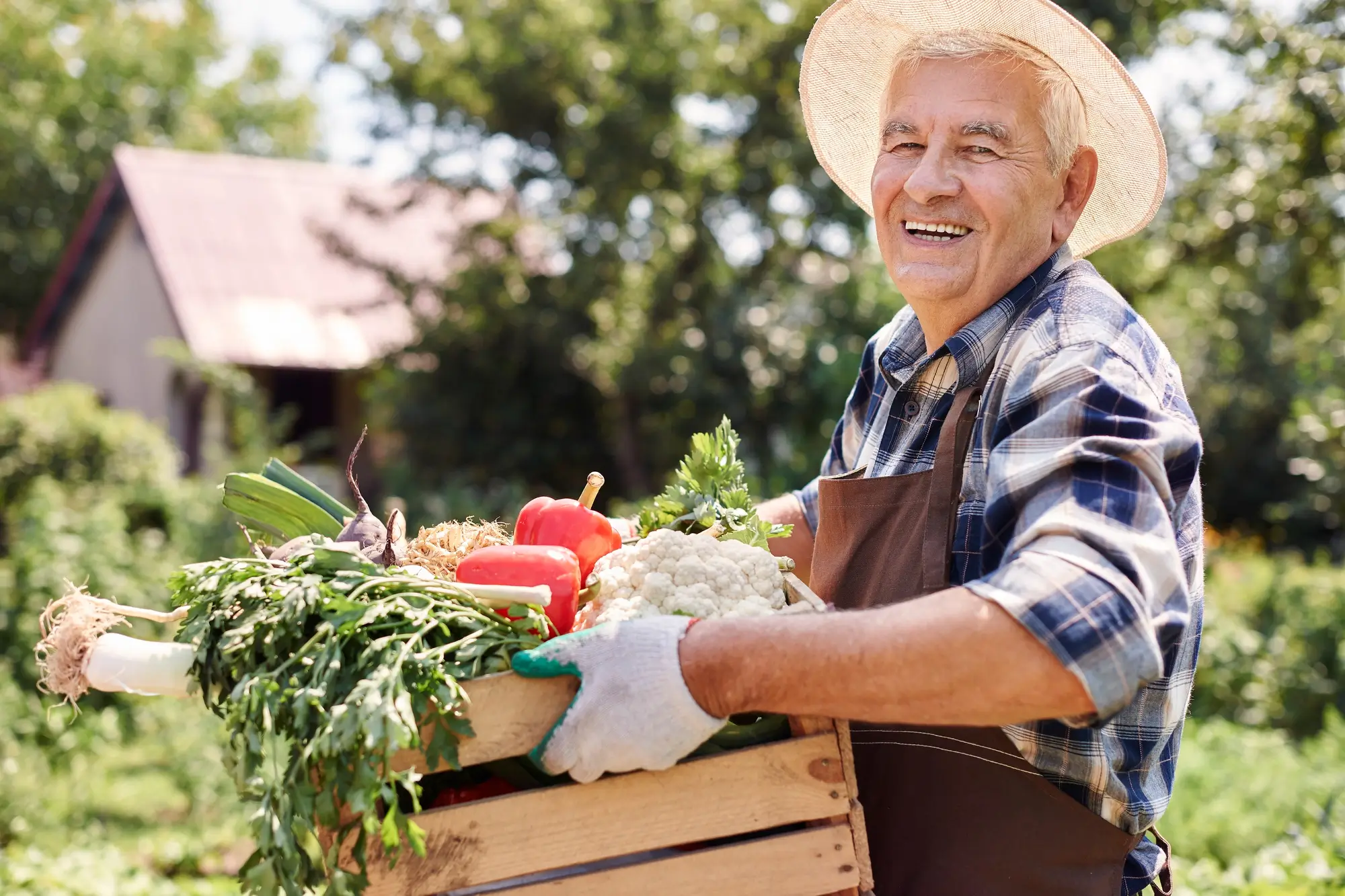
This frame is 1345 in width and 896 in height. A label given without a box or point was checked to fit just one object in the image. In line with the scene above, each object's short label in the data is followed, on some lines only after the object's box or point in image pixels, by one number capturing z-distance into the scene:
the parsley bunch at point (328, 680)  1.52
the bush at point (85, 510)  6.80
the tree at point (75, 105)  26.86
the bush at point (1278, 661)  6.88
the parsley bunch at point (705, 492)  2.35
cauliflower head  1.86
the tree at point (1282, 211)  6.88
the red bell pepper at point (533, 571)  1.95
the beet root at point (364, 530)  2.13
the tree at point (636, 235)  11.19
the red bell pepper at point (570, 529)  2.25
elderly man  1.54
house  17.62
